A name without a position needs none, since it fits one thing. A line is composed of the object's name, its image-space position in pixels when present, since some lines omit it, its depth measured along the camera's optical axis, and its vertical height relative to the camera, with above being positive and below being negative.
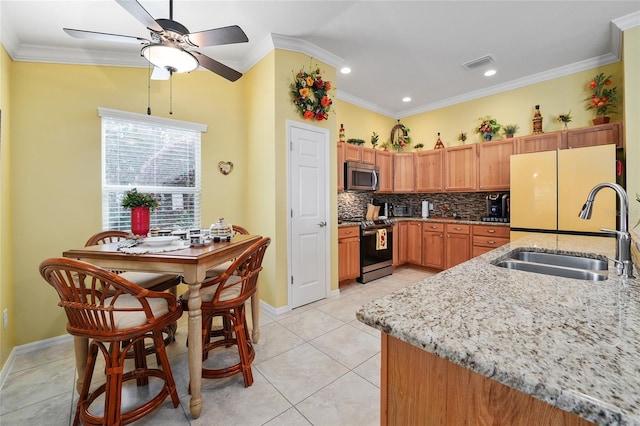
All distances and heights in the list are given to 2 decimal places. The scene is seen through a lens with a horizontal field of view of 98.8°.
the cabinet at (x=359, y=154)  4.21 +0.95
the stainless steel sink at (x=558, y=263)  1.47 -0.31
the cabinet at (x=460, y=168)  4.33 +0.72
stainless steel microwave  4.13 +0.58
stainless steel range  4.07 -0.56
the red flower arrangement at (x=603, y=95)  3.33 +1.43
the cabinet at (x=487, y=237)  3.86 -0.36
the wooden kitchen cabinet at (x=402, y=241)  4.73 -0.49
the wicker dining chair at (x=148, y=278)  2.05 -0.50
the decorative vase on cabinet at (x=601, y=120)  3.30 +1.11
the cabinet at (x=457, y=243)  4.17 -0.48
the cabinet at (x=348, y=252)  3.79 -0.56
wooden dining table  1.56 -0.32
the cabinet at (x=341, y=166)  4.06 +0.70
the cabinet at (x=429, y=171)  4.71 +0.74
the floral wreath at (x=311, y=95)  3.09 +1.36
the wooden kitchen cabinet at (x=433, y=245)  4.46 -0.53
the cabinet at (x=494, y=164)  4.00 +0.73
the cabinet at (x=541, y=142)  3.57 +0.95
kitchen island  0.50 -0.31
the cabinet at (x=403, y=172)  5.03 +0.75
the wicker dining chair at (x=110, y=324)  1.32 -0.58
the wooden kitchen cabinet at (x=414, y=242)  4.71 -0.51
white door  3.14 +0.01
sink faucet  1.16 -0.10
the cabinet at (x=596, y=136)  3.19 +0.93
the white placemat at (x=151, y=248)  1.70 -0.22
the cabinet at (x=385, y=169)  4.81 +0.79
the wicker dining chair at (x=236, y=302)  1.76 -0.58
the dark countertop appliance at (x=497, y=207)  4.06 +0.08
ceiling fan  1.70 +1.15
